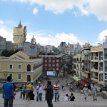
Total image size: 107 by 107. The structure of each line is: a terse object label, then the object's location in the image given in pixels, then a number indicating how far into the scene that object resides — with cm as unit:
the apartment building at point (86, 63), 3370
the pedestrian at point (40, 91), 901
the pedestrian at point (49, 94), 575
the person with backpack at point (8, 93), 500
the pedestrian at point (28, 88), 951
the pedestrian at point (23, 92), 1074
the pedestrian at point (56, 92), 940
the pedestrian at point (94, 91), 1058
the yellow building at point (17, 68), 3100
